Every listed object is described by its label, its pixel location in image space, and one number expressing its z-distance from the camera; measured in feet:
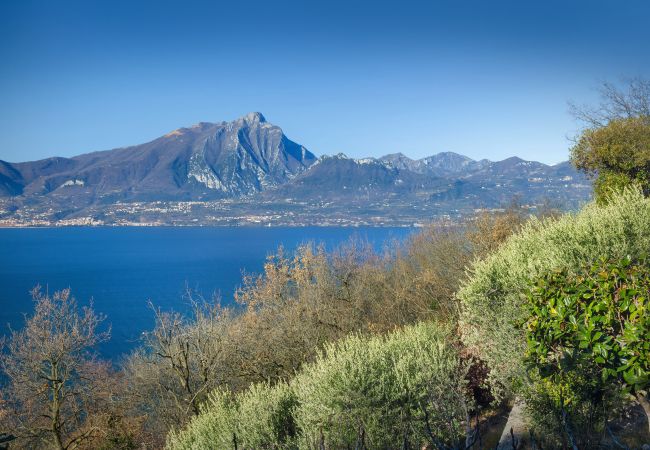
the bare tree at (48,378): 68.18
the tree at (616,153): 75.87
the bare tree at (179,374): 67.62
